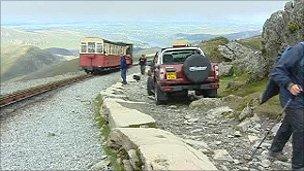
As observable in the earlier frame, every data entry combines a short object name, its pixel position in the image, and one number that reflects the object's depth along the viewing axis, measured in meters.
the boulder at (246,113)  11.70
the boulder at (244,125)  10.85
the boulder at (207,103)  14.82
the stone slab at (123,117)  11.53
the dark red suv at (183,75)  16.23
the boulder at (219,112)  13.10
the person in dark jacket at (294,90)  6.49
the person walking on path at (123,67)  27.53
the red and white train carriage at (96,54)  42.53
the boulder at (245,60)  17.89
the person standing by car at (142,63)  37.58
